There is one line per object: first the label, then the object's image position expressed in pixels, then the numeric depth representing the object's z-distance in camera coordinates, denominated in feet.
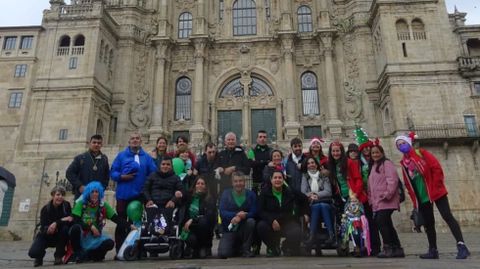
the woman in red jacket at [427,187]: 22.70
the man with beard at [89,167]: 27.09
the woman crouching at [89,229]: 24.44
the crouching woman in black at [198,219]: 25.00
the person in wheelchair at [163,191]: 24.82
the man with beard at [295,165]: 26.43
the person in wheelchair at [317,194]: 24.52
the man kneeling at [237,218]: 24.31
